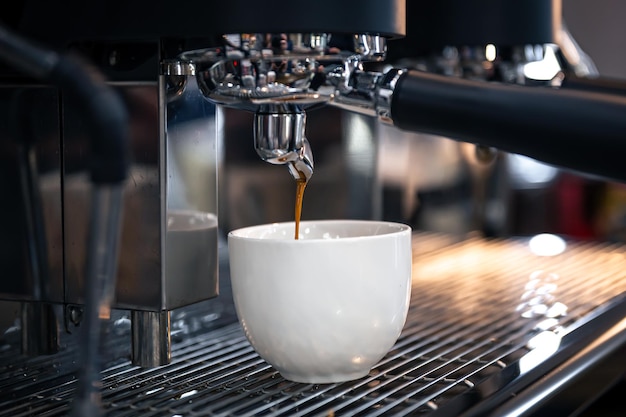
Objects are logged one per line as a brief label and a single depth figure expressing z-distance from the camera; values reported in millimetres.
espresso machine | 705
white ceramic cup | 756
